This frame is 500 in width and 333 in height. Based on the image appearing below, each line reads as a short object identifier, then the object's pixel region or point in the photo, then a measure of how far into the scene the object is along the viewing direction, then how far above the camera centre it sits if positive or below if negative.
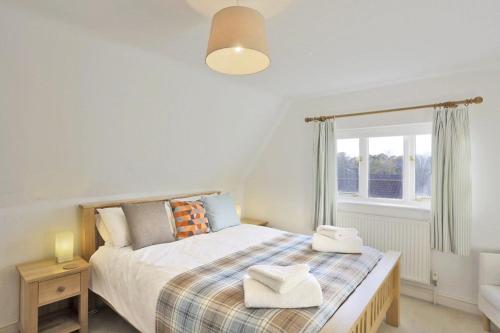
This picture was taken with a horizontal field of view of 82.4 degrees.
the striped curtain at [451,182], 2.58 -0.07
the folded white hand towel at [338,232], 2.37 -0.51
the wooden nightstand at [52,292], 2.00 -0.91
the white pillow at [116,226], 2.46 -0.50
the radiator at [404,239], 2.83 -0.70
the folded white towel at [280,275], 1.53 -0.59
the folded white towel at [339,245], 2.33 -0.60
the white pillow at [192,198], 3.35 -0.34
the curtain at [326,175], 3.35 -0.04
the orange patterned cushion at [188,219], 2.77 -0.49
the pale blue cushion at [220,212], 3.08 -0.47
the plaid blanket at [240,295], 1.40 -0.71
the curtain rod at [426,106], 2.58 +0.66
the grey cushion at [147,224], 2.44 -0.49
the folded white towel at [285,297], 1.47 -0.66
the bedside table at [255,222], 3.94 -0.71
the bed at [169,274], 1.72 -0.74
